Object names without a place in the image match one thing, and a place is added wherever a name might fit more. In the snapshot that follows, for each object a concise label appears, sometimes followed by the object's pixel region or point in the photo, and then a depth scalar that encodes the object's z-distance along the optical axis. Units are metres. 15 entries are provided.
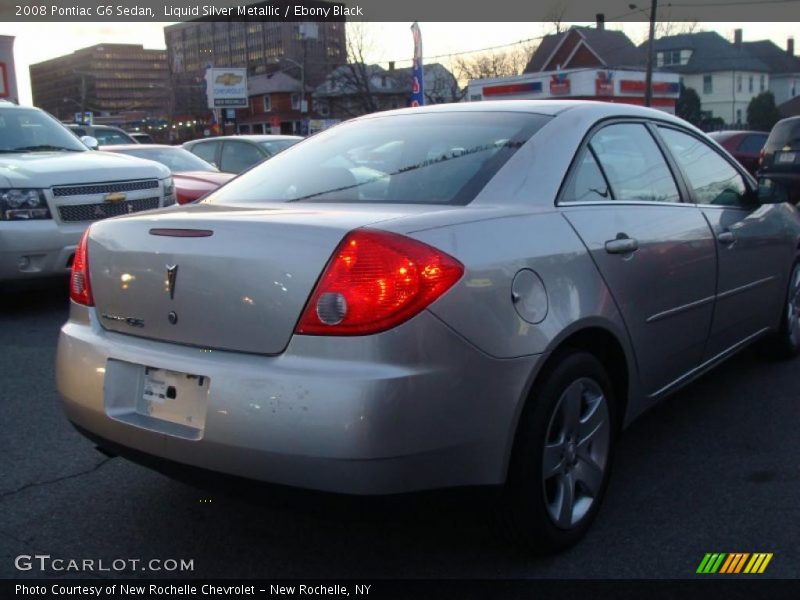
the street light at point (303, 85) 48.66
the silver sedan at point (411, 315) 2.26
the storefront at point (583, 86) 41.41
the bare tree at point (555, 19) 56.82
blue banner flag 17.69
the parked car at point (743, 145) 16.28
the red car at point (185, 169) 9.05
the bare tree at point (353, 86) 52.20
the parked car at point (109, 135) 15.86
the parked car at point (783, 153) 11.92
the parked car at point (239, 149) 11.57
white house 61.16
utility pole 30.98
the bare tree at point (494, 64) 65.75
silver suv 6.16
